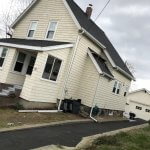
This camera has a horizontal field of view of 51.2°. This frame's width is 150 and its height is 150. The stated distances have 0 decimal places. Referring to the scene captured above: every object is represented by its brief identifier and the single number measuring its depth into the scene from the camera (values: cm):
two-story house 1027
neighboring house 2280
